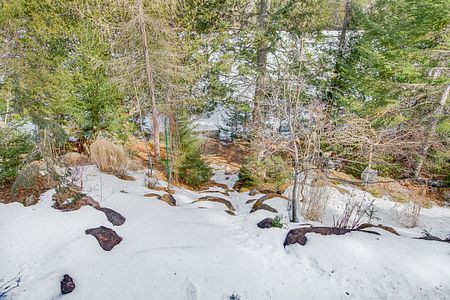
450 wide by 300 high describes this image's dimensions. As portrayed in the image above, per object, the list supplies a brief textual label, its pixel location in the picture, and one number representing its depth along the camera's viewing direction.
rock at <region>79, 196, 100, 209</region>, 4.70
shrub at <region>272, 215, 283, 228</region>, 4.38
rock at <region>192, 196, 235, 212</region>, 6.45
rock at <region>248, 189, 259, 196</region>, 8.10
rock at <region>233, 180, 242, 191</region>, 9.18
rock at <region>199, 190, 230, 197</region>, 8.14
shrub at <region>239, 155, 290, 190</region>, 8.76
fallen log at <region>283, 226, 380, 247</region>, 3.74
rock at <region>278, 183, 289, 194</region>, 8.65
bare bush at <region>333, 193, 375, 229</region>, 4.93
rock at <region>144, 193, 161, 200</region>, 6.08
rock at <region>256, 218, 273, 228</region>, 4.39
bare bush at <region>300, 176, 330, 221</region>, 5.60
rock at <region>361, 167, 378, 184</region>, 8.84
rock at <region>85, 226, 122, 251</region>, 3.78
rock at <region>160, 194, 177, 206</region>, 6.01
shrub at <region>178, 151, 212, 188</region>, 8.57
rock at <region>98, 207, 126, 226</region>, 4.43
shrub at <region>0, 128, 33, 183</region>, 5.18
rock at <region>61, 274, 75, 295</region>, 3.09
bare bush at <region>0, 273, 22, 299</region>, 2.98
